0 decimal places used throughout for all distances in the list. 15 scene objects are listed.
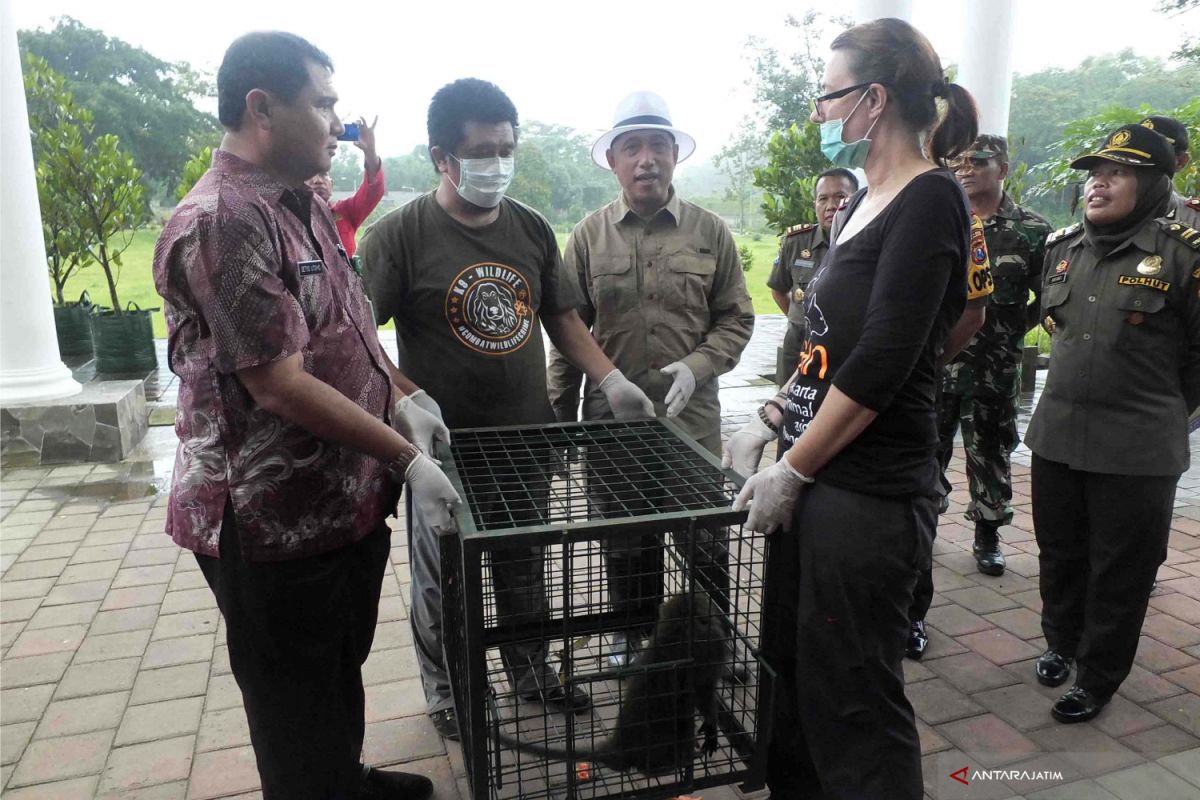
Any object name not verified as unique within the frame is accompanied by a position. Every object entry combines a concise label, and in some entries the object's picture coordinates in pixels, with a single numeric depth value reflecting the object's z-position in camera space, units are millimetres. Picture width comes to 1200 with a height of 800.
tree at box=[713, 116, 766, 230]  16747
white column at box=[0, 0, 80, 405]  5141
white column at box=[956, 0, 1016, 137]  4988
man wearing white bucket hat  2652
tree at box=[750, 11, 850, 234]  6355
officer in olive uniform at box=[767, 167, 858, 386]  3658
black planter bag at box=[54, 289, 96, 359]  9164
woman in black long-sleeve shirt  1492
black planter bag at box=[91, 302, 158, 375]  7996
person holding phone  4488
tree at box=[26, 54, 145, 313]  7832
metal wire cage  1441
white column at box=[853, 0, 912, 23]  4684
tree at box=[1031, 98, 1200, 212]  6230
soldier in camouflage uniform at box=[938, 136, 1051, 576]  3311
